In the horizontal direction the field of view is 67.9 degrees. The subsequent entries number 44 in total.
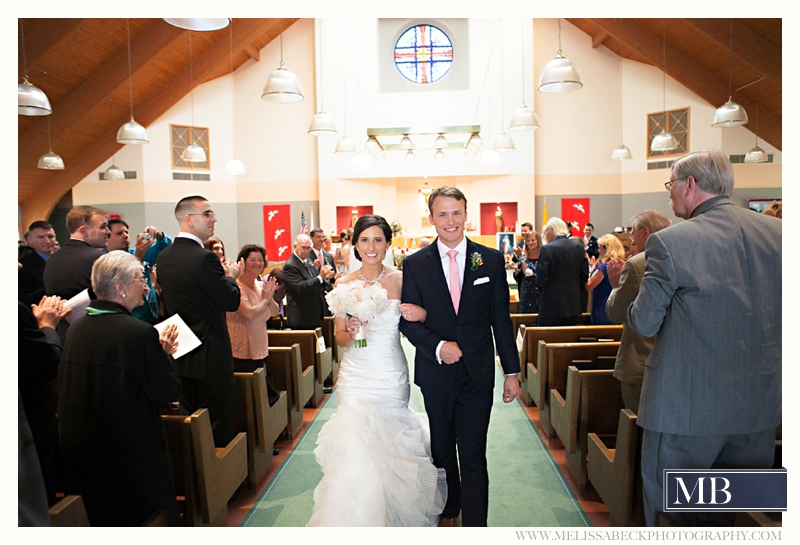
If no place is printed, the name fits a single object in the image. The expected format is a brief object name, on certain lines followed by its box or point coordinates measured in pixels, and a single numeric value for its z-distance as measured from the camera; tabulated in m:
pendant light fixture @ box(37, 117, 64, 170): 10.64
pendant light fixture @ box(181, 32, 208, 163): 11.84
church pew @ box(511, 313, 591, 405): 6.22
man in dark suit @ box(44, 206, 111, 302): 3.89
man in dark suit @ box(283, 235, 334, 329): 6.03
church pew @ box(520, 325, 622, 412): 5.02
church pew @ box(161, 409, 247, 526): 2.76
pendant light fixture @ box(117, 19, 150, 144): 9.70
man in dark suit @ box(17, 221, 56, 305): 4.63
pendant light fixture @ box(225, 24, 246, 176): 13.16
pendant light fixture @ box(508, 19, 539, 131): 8.65
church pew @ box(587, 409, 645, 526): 2.77
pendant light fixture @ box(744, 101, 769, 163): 12.55
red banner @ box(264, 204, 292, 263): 17.03
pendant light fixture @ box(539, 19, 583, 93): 6.13
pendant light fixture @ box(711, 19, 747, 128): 8.74
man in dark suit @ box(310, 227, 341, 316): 7.54
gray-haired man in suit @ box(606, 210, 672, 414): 3.11
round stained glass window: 16.58
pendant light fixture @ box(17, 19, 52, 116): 5.71
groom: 2.92
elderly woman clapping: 2.42
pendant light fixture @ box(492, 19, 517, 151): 11.99
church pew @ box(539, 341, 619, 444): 4.18
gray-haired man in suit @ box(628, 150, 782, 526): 2.26
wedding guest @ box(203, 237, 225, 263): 5.05
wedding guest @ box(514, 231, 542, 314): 6.78
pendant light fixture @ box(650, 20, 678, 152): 11.42
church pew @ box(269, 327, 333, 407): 5.41
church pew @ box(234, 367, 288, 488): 3.72
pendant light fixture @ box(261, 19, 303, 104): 6.24
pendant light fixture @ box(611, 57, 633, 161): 12.90
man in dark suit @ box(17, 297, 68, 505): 2.18
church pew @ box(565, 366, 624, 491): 3.65
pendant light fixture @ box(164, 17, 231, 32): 3.52
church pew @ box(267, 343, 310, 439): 4.69
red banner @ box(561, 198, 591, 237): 16.80
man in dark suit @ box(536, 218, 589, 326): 5.80
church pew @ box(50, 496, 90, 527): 1.92
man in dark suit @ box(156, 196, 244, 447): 3.46
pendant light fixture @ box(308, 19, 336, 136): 8.52
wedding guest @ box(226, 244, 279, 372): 4.08
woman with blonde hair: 5.27
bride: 2.82
